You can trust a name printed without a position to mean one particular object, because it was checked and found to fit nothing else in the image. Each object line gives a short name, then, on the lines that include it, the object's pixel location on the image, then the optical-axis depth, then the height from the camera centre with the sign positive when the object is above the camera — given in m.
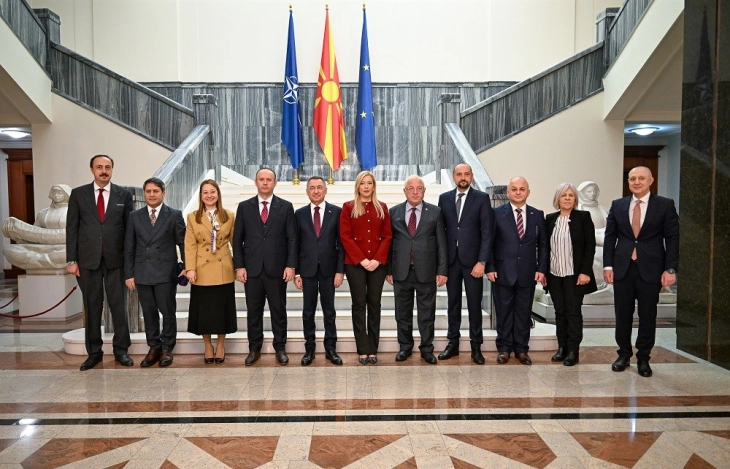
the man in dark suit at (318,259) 4.60 -0.46
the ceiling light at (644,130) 10.24 +1.27
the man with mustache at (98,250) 4.64 -0.39
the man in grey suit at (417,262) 4.58 -0.49
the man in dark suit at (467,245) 4.61 -0.36
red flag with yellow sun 8.95 +1.44
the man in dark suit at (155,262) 4.61 -0.49
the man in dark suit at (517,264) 4.61 -0.51
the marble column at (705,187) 4.57 +0.11
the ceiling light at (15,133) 10.38 +1.26
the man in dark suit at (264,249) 4.58 -0.38
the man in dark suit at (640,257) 4.30 -0.43
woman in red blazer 4.50 -0.41
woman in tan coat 4.57 -0.51
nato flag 8.90 +1.40
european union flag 8.99 +1.36
